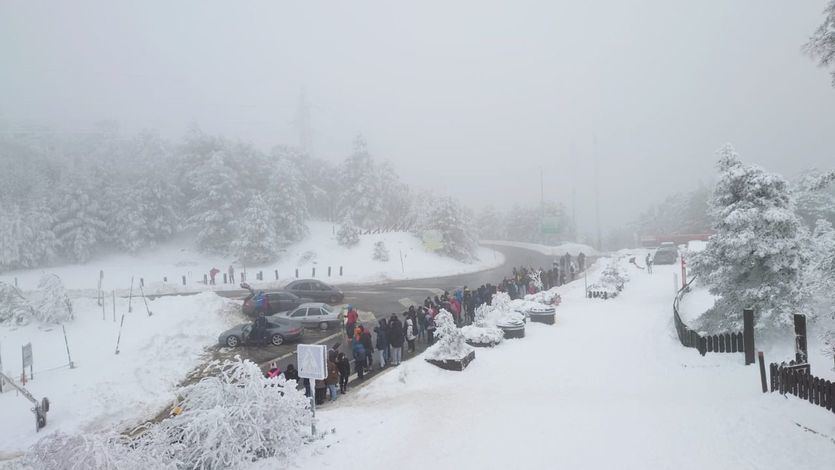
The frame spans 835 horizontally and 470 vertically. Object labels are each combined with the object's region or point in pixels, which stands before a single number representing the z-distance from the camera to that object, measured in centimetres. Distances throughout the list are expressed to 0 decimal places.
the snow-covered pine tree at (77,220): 4203
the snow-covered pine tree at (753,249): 1175
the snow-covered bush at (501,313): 1631
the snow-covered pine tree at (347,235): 4569
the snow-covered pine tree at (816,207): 4688
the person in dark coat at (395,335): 1462
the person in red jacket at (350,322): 1681
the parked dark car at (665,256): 3750
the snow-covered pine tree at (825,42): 810
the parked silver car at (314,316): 2055
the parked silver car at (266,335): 1788
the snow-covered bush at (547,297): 2084
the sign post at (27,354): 1411
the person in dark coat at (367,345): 1385
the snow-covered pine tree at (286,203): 4716
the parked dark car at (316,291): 2717
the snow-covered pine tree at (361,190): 5791
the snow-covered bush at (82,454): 570
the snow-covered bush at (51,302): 1866
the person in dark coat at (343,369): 1199
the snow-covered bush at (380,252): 4331
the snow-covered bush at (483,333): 1488
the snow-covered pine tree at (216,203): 4600
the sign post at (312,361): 895
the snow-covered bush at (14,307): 1877
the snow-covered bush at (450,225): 4872
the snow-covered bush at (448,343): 1291
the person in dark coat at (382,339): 1466
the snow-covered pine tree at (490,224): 10331
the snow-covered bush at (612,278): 2431
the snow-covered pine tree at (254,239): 4212
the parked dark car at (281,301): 2348
